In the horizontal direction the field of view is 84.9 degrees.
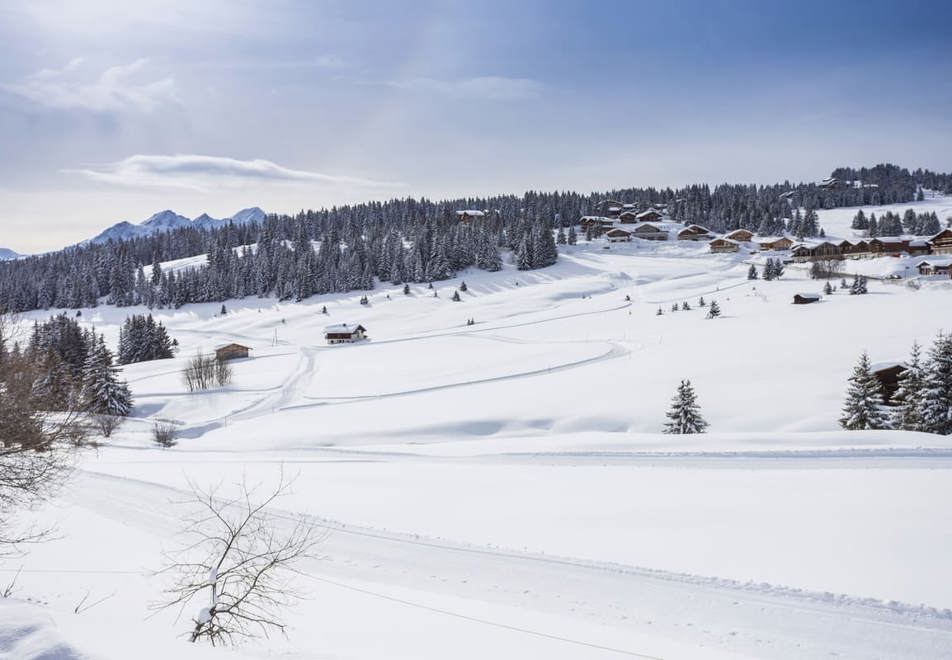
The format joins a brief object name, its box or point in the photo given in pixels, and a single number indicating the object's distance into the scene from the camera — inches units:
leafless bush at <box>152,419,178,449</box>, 1338.8
